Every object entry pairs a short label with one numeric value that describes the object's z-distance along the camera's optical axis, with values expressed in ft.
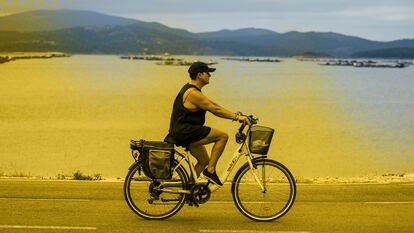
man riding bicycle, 24.48
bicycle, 25.02
